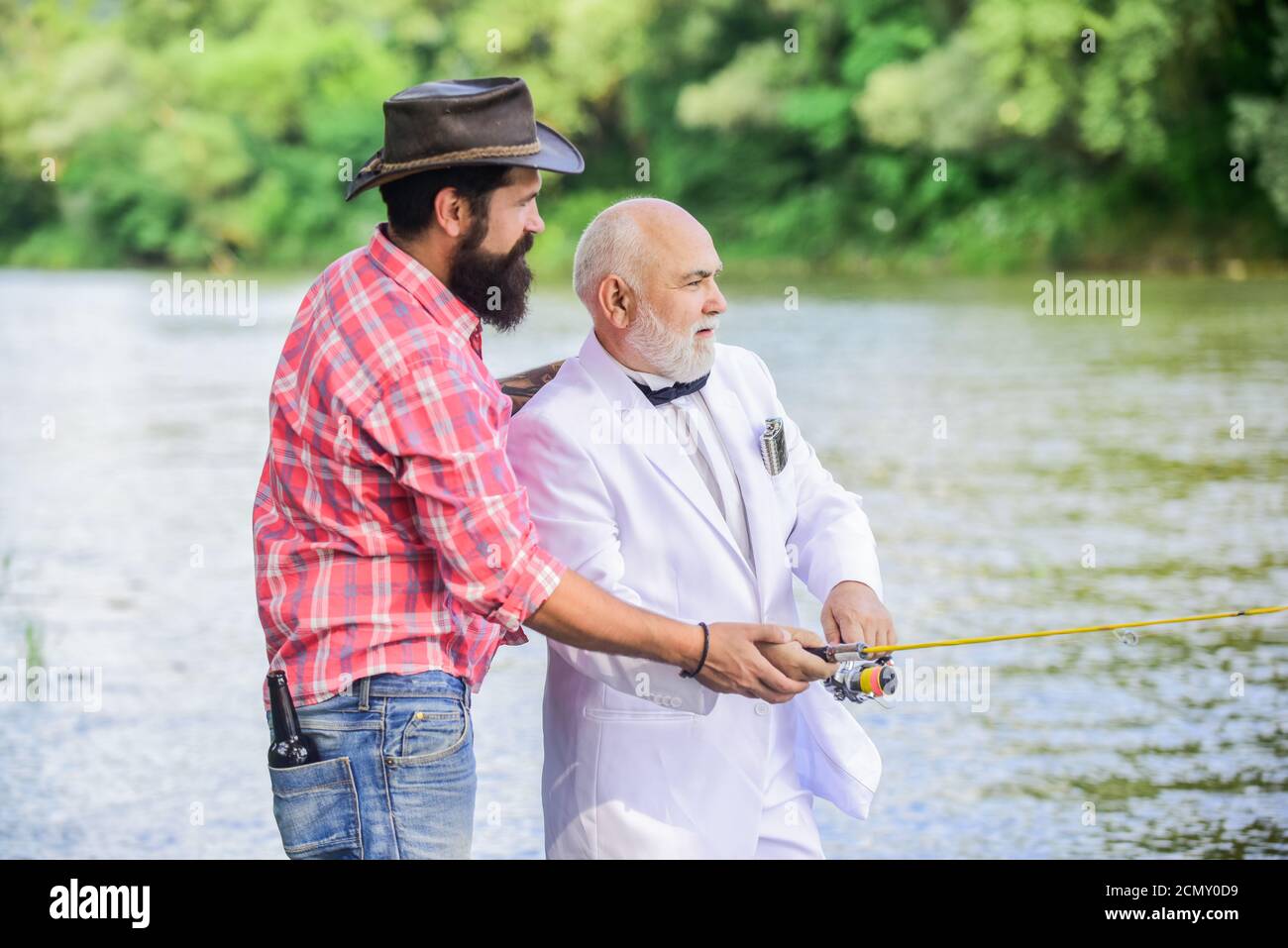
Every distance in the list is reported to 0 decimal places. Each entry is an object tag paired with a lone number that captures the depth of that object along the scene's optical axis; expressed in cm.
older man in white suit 379
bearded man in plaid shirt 325
